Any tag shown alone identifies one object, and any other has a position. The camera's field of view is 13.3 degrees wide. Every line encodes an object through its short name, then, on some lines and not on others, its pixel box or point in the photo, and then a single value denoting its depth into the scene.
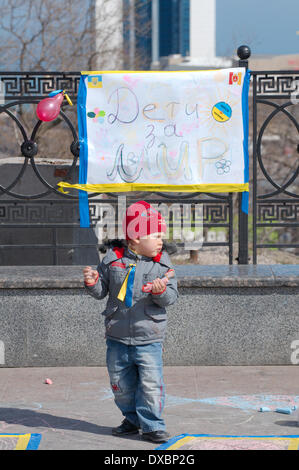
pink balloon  10.88
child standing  7.38
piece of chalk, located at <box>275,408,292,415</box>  8.29
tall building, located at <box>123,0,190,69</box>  36.39
